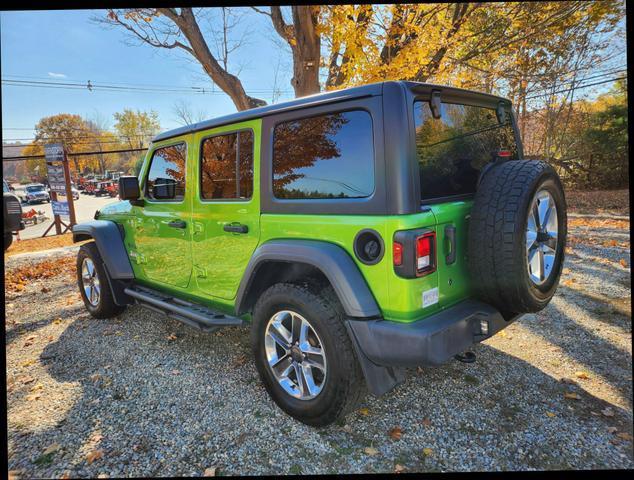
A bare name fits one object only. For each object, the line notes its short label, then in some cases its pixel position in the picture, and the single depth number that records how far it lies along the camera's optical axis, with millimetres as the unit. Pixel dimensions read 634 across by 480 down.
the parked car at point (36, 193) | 32844
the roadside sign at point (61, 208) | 12715
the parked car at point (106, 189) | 40156
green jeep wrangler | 2078
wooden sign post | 12188
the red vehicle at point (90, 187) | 42875
